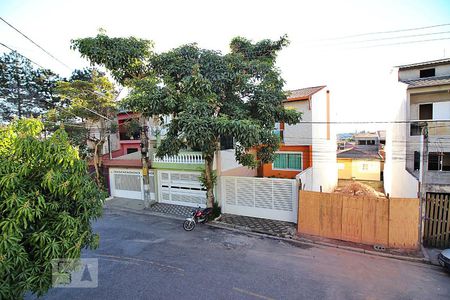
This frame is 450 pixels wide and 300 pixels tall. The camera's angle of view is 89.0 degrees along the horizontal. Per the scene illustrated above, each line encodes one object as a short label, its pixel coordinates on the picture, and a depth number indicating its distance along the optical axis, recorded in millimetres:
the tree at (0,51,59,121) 22250
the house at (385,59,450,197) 11938
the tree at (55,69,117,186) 14633
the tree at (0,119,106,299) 3137
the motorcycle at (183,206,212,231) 10078
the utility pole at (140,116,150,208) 12573
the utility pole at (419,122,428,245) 7680
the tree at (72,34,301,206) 7982
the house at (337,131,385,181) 24359
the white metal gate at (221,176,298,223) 10250
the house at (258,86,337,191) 14859
